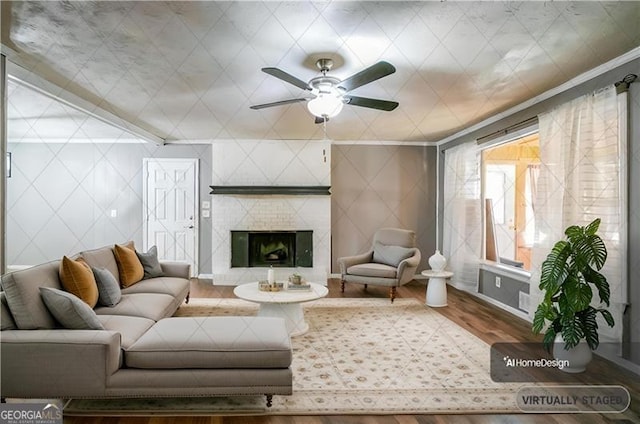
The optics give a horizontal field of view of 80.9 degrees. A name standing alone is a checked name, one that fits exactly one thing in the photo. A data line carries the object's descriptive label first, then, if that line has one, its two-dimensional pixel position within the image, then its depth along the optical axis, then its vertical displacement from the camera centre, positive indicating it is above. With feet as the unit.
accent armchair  14.60 -2.01
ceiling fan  7.31 +2.73
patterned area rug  6.78 -3.49
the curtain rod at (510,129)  11.80 +2.94
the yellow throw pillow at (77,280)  8.20 -1.50
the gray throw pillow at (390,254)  15.51 -1.67
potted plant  7.89 -1.66
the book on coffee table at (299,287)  11.42 -2.24
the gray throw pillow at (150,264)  12.59 -1.74
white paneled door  19.16 +0.57
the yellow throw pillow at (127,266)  11.27 -1.61
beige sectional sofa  6.21 -2.46
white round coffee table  10.48 -2.46
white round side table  13.94 -2.85
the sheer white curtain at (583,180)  8.63 +0.92
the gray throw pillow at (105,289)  9.11 -1.85
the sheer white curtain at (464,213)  15.61 +0.08
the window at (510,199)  13.88 +0.66
